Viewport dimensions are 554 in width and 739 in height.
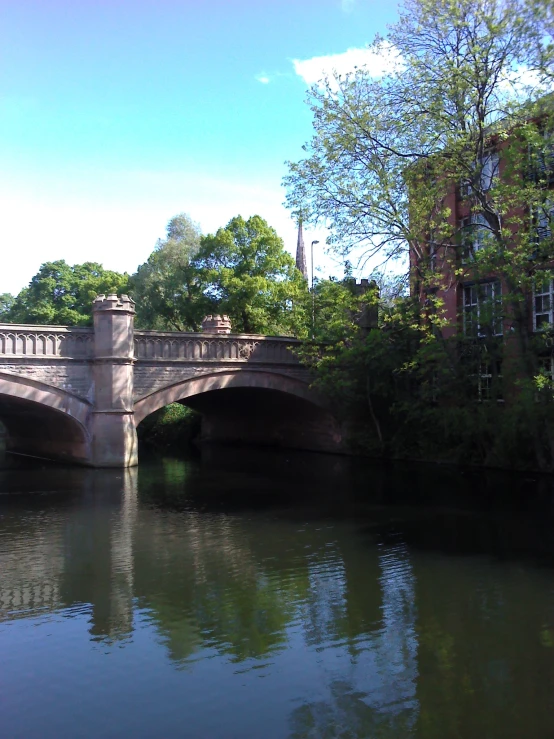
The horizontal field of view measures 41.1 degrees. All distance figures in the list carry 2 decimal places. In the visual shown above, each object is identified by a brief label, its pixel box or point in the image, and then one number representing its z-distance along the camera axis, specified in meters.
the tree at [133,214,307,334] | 28.72
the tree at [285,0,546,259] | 16.58
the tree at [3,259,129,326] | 39.91
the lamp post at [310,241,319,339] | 25.70
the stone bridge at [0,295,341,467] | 18.70
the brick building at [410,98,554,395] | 16.23
